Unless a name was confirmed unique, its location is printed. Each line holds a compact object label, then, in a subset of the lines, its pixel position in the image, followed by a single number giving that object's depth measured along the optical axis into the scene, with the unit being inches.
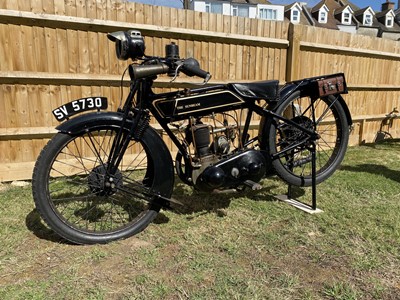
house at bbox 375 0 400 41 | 1266.0
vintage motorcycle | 87.4
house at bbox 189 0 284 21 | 1189.7
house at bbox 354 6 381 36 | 1266.0
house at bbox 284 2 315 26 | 1222.3
